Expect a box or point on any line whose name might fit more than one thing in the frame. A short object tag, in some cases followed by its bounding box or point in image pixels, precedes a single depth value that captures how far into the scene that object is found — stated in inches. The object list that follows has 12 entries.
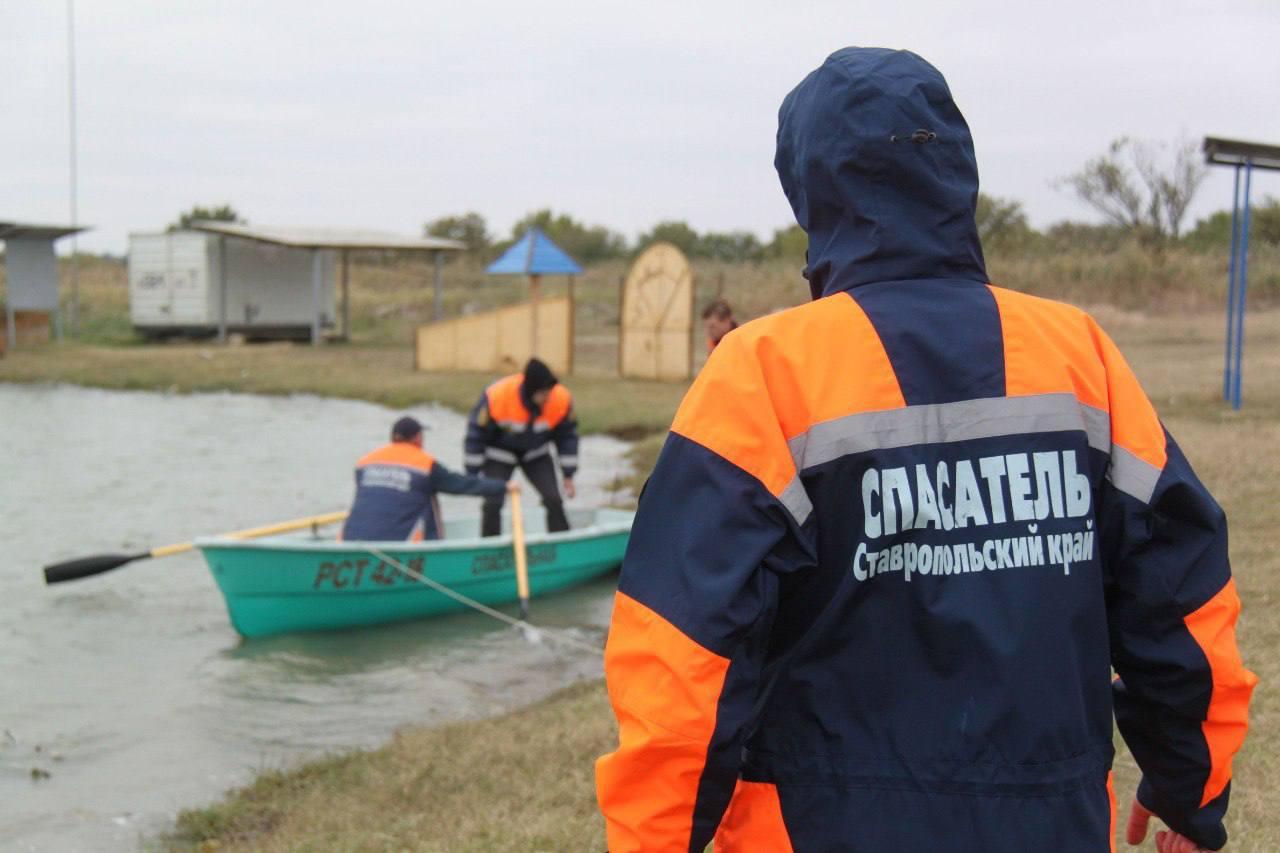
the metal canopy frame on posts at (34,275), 1296.8
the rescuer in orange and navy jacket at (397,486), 387.5
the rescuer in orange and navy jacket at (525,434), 429.1
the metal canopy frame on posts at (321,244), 1286.9
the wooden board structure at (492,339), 1056.2
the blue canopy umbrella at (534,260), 986.7
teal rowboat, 363.6
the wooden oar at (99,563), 374.6
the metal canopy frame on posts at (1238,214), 550.6
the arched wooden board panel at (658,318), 989.8
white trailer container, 1346.0
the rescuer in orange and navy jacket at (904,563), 74.5
